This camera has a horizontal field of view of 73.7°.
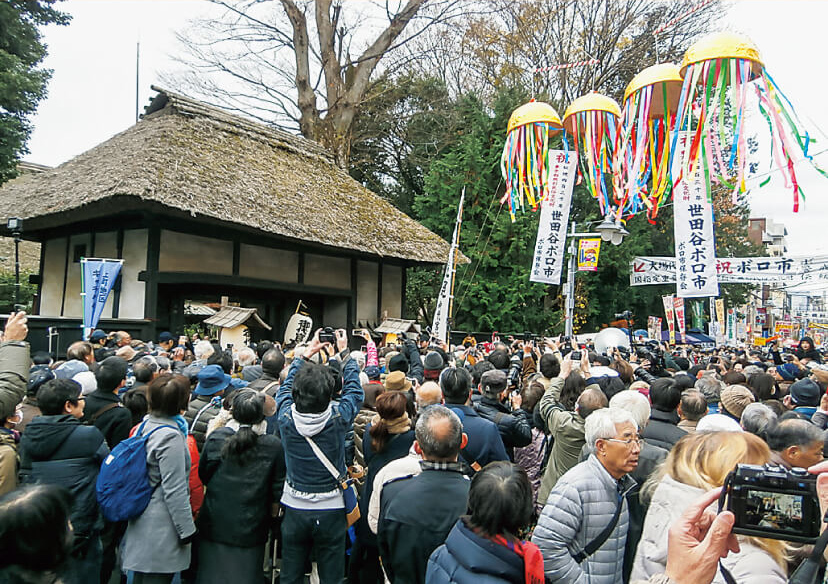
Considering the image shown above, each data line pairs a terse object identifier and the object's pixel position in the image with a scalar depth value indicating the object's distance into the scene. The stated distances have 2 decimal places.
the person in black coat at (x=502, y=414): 3.98
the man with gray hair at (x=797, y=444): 2.73
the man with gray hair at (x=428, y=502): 2.48
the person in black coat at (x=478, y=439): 3.48
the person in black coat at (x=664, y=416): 3.63
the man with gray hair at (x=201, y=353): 5.70
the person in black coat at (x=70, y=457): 3.14
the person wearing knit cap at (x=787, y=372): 7.03
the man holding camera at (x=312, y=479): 3.23
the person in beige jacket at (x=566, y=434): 3.52
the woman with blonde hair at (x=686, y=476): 1.94
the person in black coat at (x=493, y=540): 1.91
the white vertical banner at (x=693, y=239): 9.28
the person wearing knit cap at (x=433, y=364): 4.73
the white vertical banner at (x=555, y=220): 11.49
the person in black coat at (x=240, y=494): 3.34
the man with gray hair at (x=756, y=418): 3.46
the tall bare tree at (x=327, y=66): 20.34
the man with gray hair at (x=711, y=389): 5.36
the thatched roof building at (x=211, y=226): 11.09
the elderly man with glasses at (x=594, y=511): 2.33
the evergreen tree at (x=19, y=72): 11.64
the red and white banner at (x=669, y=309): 17.41
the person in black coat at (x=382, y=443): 3.45
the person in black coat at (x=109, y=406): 3.93
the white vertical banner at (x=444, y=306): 11.28
